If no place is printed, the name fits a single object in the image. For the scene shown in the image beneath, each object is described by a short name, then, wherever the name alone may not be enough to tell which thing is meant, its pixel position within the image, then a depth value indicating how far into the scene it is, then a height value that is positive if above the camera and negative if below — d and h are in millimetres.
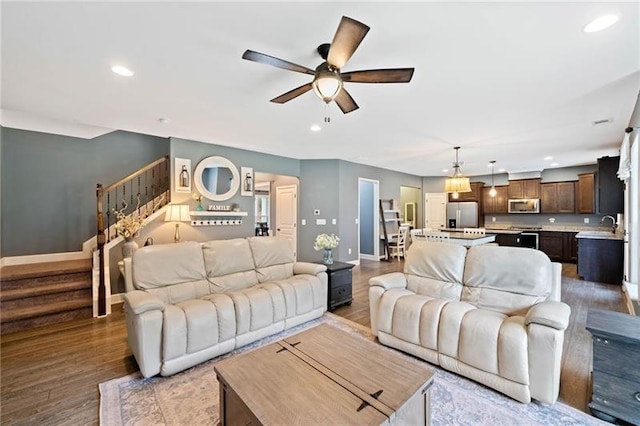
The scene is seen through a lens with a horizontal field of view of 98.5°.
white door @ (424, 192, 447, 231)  9695 +96
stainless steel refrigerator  8969 -14
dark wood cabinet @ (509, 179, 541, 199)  7941 +705
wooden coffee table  1332 -955
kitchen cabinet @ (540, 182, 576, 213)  7430 +416
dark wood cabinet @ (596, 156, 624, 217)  5133 +459
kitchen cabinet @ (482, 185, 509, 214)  8469 +344
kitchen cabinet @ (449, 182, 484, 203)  8938 +619
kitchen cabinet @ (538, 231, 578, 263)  7152 -871
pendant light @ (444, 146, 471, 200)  5324 +553
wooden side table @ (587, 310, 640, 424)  1741 -1037
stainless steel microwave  7898 +193
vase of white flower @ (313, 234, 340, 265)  4062 -469
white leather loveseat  1959 -861
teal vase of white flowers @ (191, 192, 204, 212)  5016 +265
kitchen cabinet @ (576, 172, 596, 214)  6879 +490
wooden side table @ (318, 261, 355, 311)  3844 -1031
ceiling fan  1710 +1036
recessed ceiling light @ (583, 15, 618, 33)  1792 +1262
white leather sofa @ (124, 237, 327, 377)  2324 -868
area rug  1854 -1392
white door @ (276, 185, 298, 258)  6871 +31
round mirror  5113 +684
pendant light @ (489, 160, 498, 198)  7655 +727
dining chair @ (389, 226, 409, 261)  7863 -910
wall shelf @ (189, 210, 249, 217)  5018 +8
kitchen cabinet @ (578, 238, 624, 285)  5160 -915
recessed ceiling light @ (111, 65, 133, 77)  2465 +1312
